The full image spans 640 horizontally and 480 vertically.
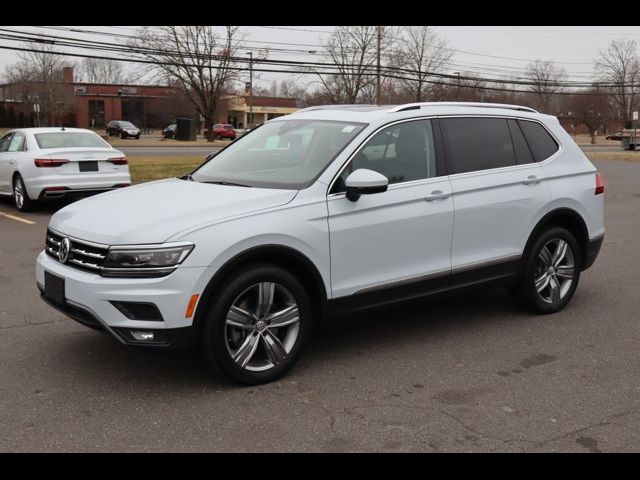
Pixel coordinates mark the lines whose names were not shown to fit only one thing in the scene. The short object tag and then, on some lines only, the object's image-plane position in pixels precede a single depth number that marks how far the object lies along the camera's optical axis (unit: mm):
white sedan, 11805
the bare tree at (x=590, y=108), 77681
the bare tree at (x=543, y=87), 70312
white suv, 4004
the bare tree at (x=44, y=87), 62938
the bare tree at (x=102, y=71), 99812
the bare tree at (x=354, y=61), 55625
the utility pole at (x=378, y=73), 44484
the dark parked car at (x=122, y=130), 58719
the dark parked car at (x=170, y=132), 62591
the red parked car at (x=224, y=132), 65000
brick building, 73062
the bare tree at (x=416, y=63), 53906
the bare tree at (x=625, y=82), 79188
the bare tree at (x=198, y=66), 56781
